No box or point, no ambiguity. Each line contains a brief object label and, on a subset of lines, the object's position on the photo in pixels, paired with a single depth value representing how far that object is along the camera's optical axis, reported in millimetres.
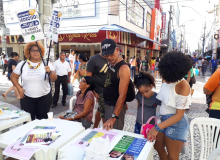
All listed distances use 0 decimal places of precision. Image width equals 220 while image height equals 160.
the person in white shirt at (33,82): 2699
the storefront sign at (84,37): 12523
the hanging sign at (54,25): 3820
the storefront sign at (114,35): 11970
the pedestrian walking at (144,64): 12780
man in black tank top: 2088
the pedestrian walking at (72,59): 11641
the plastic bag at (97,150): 1236
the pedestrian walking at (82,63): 5377
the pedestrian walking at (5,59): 12148
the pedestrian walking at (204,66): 14555
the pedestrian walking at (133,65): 11594
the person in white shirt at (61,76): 5473
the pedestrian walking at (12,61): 6488
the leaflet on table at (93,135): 1595
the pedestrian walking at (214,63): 13750
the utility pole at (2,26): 10406
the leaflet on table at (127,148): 1414
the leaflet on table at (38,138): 1583
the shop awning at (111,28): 10960
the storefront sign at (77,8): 12633
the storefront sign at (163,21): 30234
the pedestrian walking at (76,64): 10112
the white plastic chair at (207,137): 1919
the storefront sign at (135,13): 14616
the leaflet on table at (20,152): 1446
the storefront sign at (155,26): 23331
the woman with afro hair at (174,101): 1703
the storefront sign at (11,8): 14750
